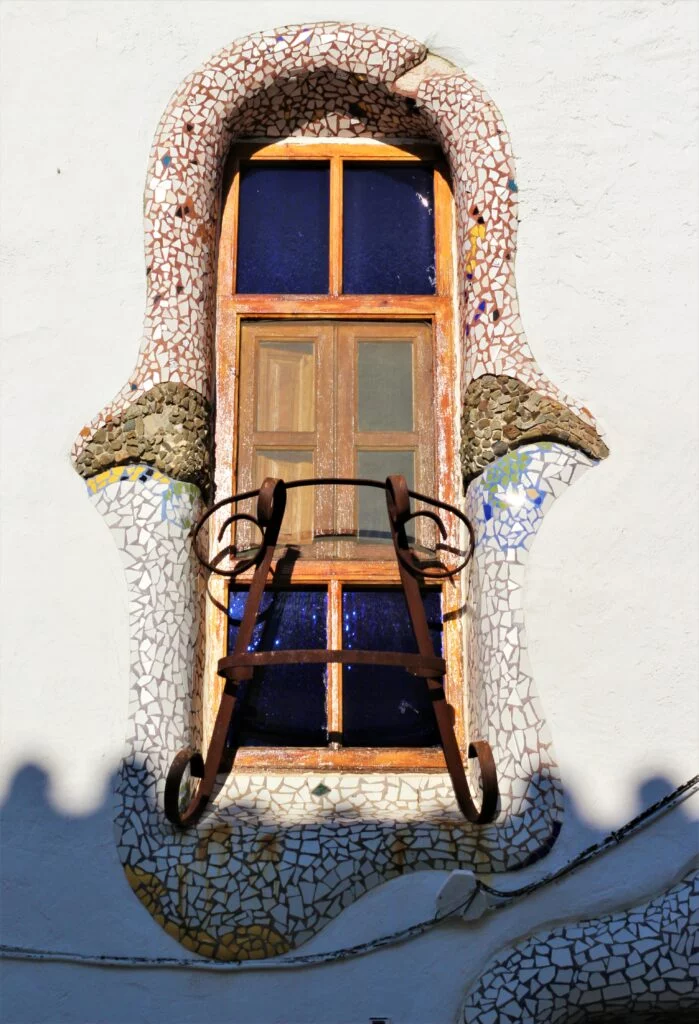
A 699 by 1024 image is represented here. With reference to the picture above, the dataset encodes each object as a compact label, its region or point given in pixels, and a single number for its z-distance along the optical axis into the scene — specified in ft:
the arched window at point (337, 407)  14.73
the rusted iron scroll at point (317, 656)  13.41
